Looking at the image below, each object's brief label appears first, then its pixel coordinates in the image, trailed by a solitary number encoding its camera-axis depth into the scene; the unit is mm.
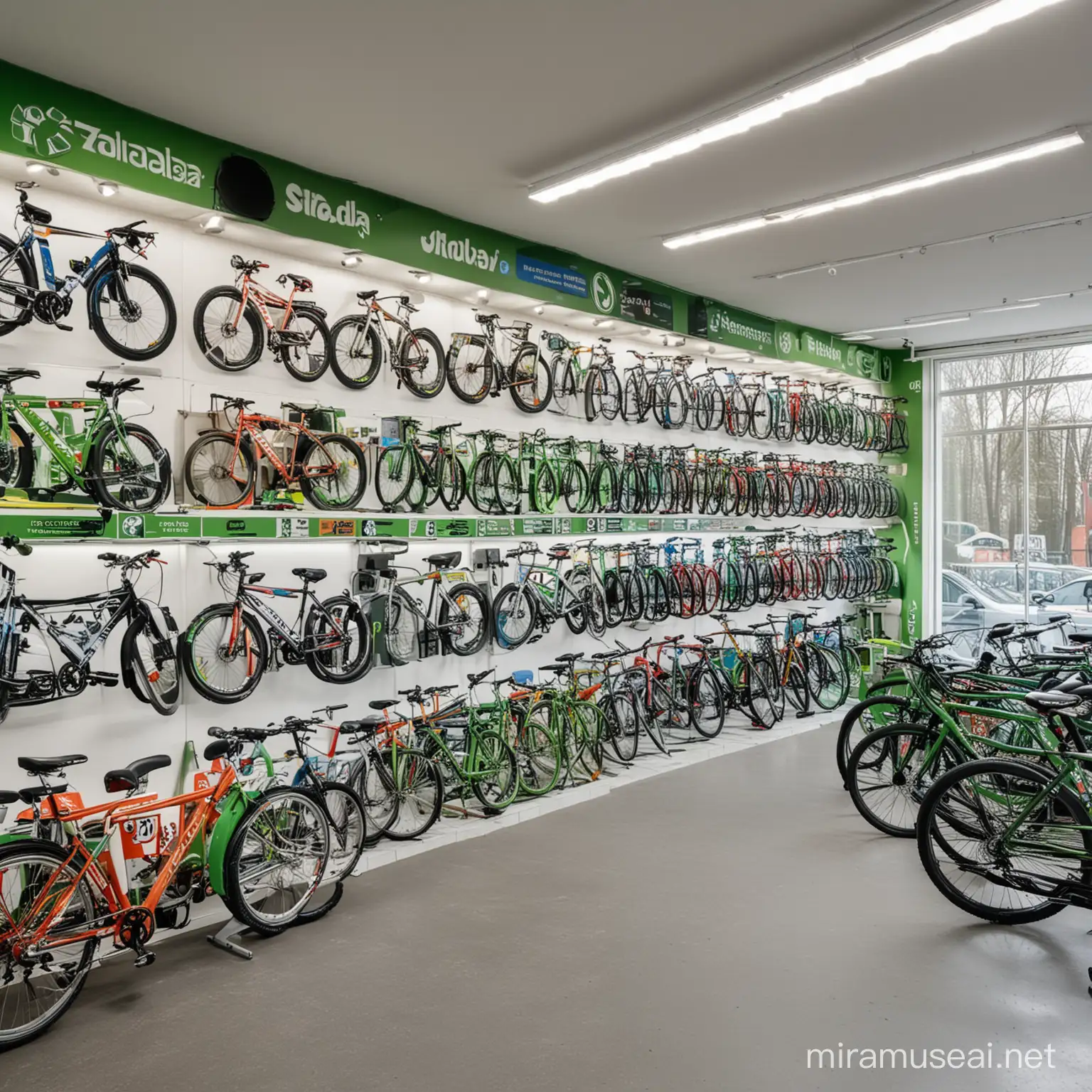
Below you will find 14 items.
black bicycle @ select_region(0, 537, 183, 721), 4016
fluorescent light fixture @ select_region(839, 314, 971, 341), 9609
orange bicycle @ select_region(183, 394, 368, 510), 5008
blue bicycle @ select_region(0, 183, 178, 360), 4176
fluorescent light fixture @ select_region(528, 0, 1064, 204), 3600
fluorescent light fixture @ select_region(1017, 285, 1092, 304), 8539
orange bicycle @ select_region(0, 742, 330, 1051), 3432
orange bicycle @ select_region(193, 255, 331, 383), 5133
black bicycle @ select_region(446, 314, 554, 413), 6703
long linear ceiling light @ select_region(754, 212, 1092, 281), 6457
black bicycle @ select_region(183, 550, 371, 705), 4852
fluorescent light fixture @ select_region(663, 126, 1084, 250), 5055
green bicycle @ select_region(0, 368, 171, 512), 4152
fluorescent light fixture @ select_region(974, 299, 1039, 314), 9012
